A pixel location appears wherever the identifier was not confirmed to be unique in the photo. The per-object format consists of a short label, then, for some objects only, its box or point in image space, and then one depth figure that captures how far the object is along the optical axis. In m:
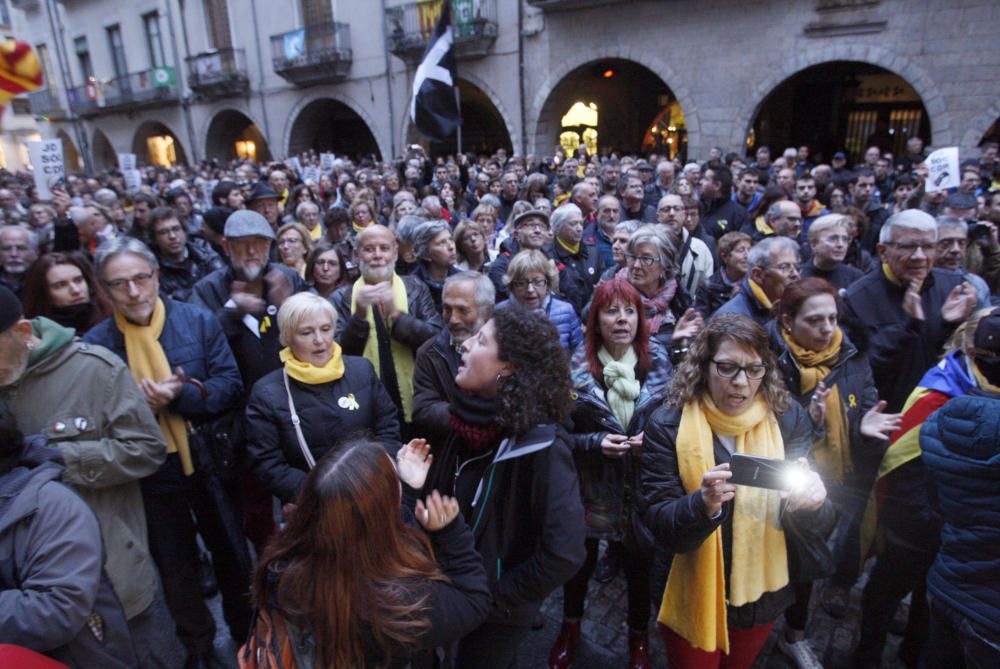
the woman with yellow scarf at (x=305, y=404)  2.54
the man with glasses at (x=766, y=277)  3.29
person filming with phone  2.12
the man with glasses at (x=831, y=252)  3.71
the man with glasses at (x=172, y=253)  4.29
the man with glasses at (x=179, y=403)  2.65
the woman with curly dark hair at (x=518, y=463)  1.92
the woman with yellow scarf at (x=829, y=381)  2.52
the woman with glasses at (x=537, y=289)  3.46
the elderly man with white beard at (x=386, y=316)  3.26
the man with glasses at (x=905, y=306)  3.11
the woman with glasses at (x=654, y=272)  3.45
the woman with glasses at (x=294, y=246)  4.71
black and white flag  9.18
